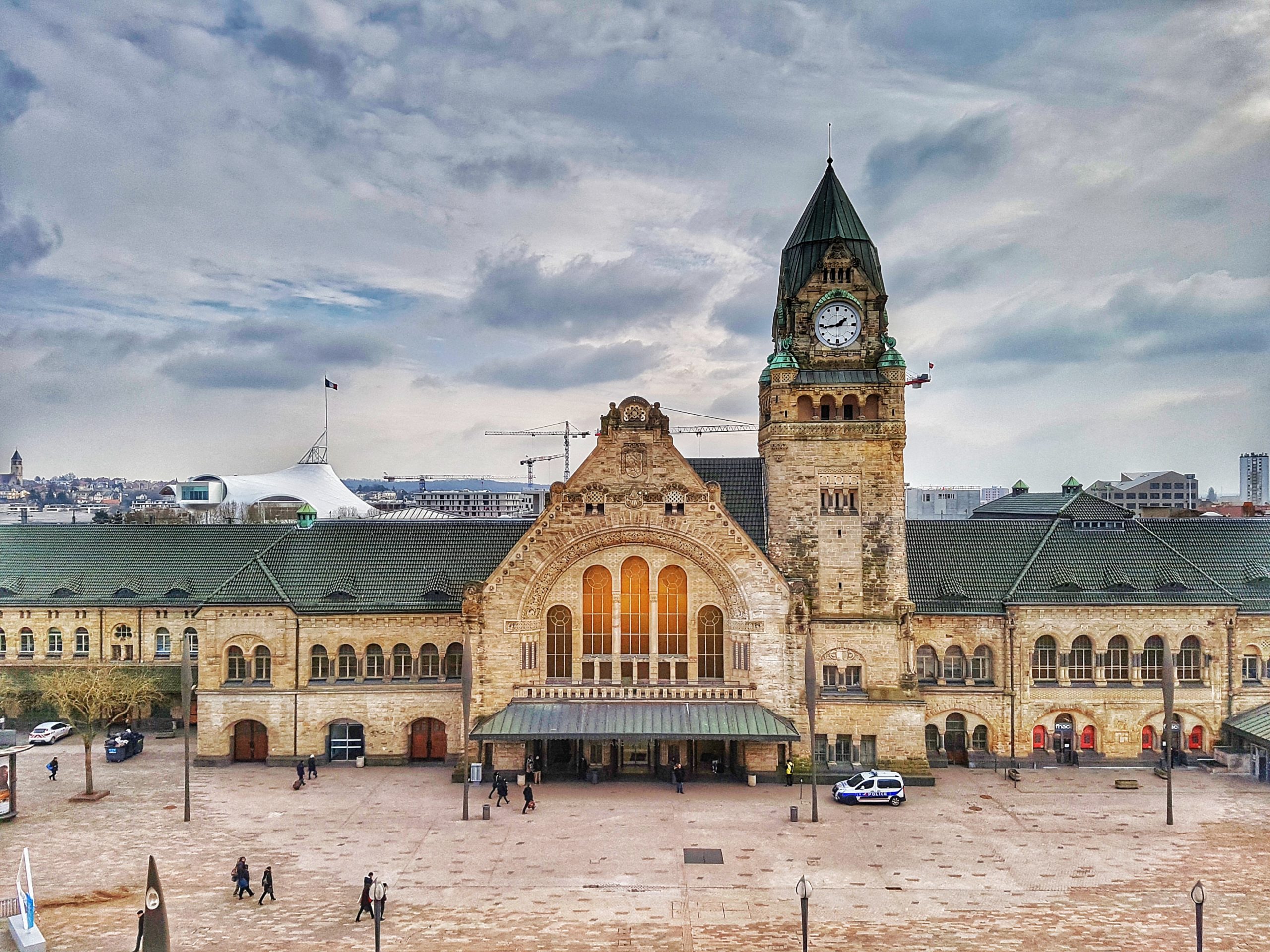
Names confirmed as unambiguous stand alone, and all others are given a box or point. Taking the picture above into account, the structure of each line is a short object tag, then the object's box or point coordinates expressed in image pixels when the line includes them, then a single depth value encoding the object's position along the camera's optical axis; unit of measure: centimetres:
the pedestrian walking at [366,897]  3002
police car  4350
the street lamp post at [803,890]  2689
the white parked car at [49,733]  5400
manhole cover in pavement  3581
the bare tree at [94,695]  4775
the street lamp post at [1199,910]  2620
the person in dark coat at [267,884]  3192
